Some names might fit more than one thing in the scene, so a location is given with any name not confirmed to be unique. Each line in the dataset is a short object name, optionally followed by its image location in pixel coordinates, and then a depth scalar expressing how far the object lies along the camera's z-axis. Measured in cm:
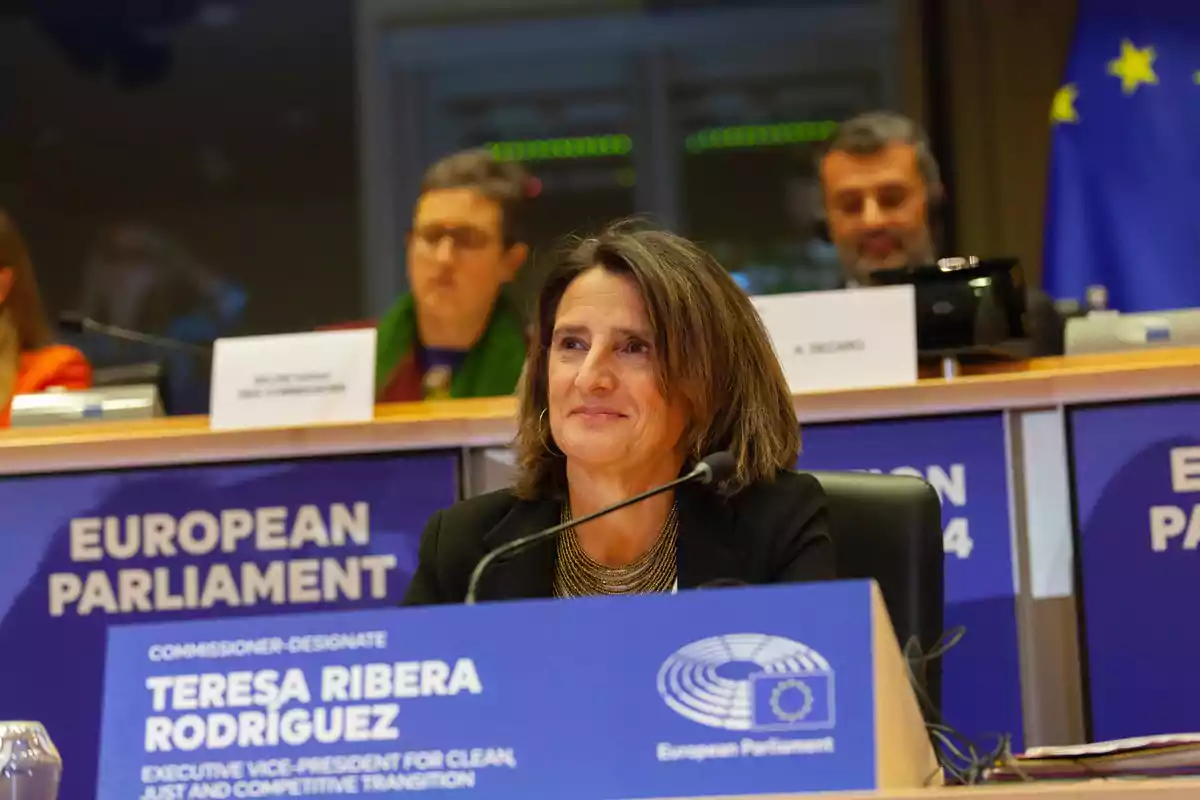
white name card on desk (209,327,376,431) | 612
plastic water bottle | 285
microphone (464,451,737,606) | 309
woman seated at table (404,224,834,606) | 411
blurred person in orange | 744
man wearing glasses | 766
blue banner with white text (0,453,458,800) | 592
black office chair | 427
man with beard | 746
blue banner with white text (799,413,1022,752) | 559
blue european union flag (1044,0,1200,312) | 916
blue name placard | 251
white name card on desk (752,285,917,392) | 584
